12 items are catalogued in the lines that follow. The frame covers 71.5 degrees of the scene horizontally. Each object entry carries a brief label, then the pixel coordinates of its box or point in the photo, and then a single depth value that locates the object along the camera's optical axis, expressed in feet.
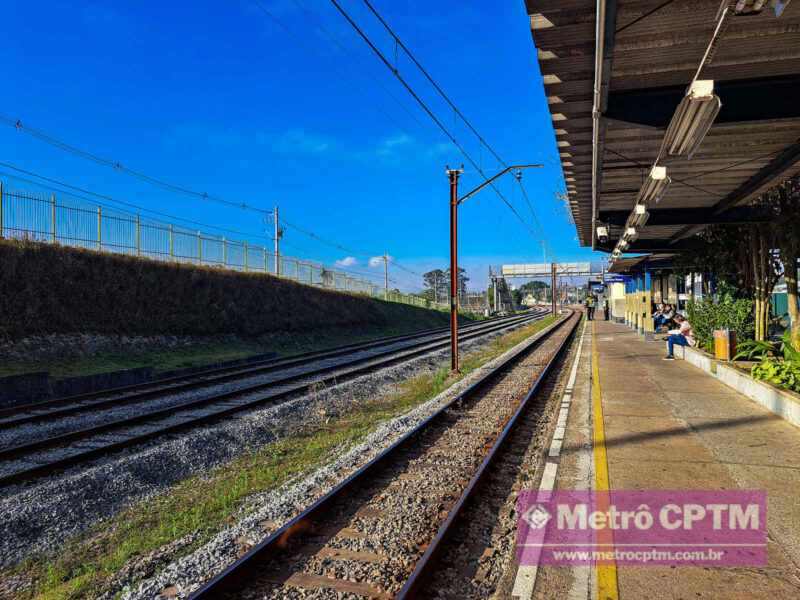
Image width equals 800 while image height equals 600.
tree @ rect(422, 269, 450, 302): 467.56
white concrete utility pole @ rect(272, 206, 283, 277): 142.72
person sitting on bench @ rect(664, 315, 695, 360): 54.29
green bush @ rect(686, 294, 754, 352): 47.29
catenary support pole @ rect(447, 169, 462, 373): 57.36
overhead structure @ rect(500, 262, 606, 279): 274.57
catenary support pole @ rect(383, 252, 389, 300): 177.80
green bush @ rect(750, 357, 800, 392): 28.07
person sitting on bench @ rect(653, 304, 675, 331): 79.05
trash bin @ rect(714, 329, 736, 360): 41.01
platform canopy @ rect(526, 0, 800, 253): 17.69
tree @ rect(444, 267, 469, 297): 389.03
